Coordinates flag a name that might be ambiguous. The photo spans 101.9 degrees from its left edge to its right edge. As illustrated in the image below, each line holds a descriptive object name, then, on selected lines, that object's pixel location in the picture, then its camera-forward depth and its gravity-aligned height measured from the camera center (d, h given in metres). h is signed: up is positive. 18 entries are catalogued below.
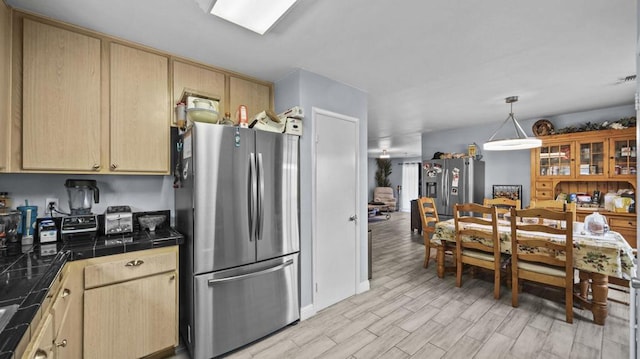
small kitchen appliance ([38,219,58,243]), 1.76 -0.36
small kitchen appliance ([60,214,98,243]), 1.81 -0.35
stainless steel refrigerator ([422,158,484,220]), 5.08 -0.08
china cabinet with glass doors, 3.59 +0.17
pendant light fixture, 3.09 +0.43
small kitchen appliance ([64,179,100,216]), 1.97 -0.14
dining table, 2.20 -0.73
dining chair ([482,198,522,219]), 3.38 -0.33
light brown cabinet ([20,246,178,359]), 1.48 -0.81
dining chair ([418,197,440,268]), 3.81 -0.69
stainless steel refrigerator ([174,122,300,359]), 1.87 -0.44
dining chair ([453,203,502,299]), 2.74 -0.74
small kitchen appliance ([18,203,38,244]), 1.75 -0.31
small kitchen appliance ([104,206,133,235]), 1.98 -0.33
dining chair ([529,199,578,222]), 3.10 -0.33
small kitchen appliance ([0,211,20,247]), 1.63 -0.31
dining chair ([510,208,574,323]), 2.30 -0.73
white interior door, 2.58 -0.31
